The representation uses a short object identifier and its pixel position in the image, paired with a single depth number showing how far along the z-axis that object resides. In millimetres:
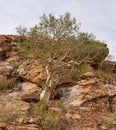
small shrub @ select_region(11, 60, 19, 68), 26120
